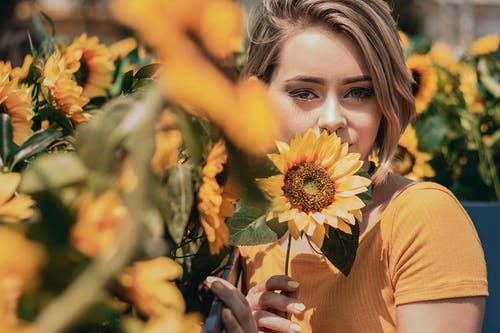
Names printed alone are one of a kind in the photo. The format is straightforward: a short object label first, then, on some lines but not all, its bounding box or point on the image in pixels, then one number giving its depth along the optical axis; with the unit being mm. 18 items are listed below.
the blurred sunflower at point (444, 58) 2742
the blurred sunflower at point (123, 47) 1706
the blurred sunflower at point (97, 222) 322
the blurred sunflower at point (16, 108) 868
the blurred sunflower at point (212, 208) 536
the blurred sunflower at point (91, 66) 1217
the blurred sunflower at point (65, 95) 996
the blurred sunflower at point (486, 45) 2523
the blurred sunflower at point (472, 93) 2422
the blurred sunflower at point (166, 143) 367
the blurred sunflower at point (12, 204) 423
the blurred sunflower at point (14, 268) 288
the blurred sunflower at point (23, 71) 1099
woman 1086
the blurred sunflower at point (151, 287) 380
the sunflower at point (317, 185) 784
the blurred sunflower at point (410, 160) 1839
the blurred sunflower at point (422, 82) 1967
